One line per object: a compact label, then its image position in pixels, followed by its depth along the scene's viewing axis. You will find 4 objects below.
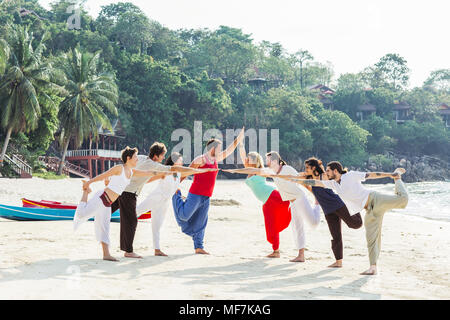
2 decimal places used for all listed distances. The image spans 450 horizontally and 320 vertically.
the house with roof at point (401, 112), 71.33
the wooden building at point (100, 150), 39.00
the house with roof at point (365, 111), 69.81
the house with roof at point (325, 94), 70.94
